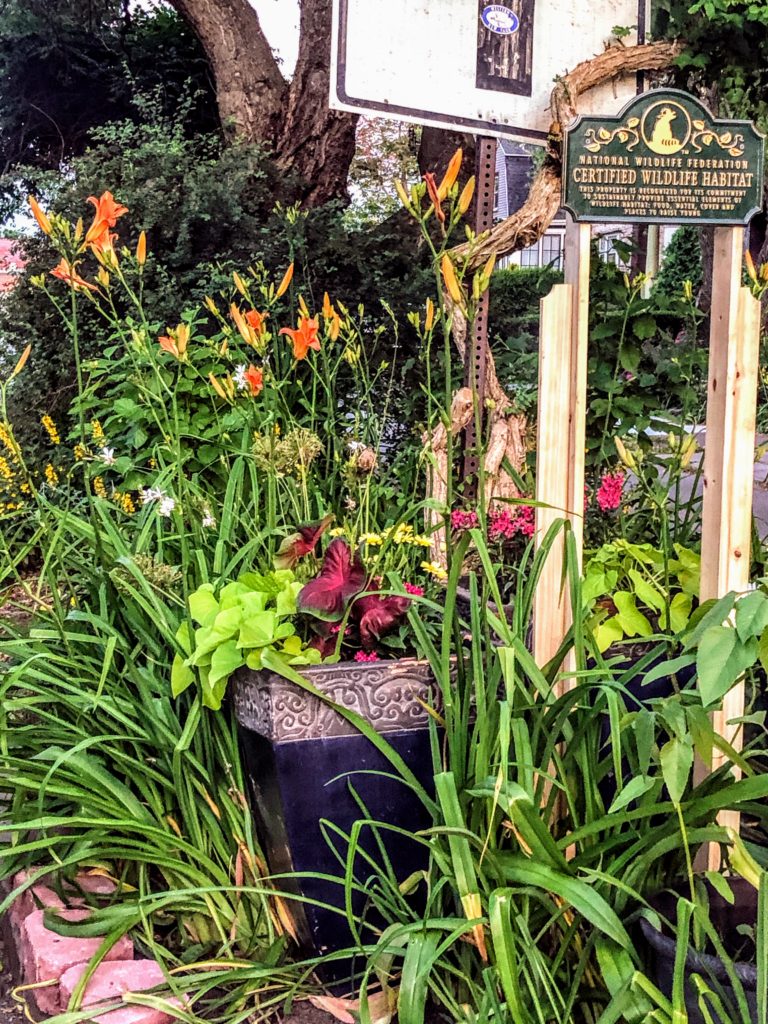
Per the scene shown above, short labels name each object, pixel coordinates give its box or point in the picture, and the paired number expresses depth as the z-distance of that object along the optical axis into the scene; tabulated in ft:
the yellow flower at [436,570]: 7.47
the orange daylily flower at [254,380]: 7.90
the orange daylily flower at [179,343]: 7.22
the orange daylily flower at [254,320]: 7.39
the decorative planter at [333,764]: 6.29
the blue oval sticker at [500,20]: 10.00
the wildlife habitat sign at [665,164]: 6.48
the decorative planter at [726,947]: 4.71
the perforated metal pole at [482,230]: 10.02
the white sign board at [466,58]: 9.52
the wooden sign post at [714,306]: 6.42
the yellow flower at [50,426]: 8.91
